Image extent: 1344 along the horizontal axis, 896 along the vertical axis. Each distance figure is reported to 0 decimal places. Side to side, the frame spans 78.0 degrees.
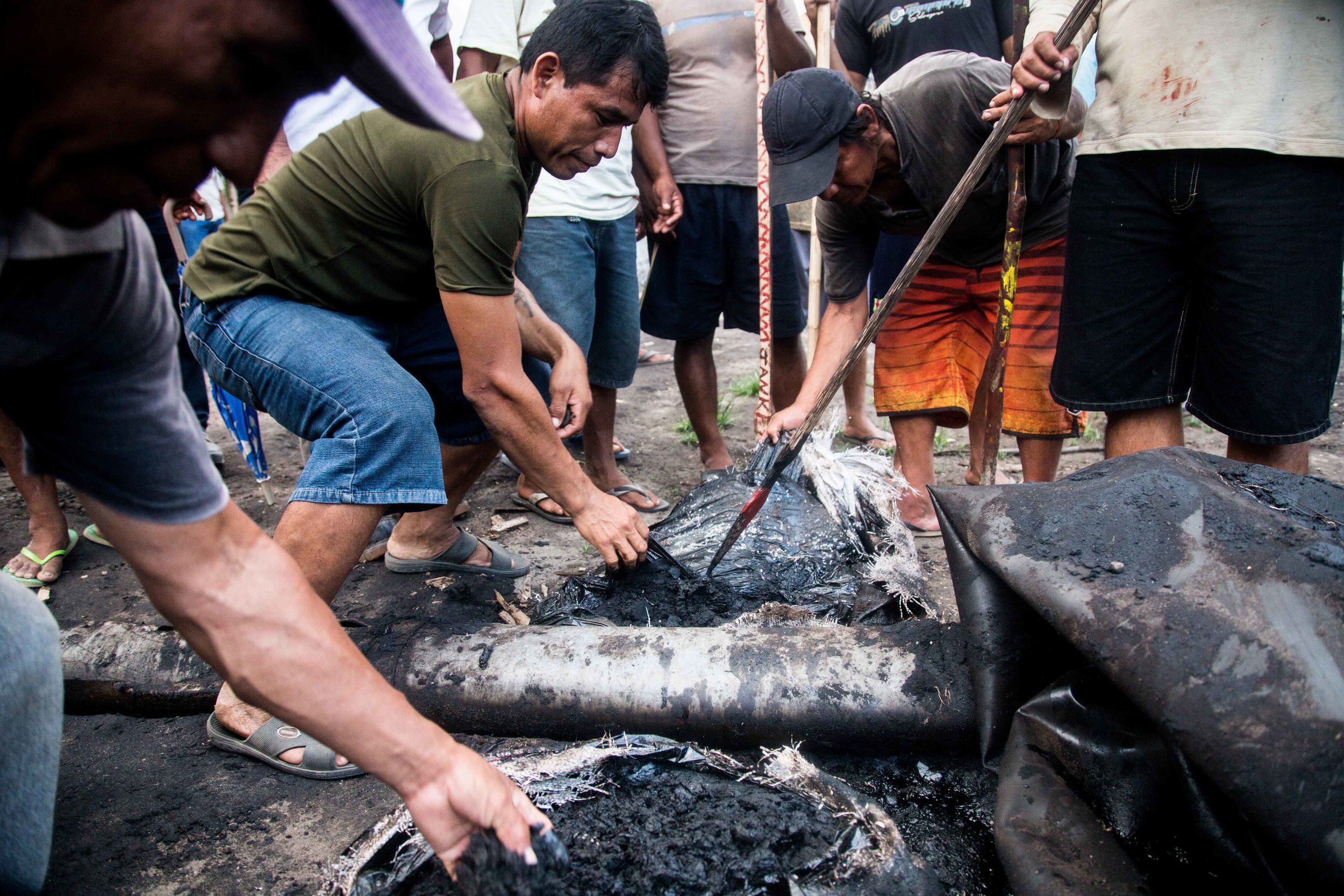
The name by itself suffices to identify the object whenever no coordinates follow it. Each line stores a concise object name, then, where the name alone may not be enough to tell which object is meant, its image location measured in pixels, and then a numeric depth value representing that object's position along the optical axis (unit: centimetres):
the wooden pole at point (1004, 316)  263
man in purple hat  73
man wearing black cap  259
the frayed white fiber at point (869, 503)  239
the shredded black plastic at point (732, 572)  235
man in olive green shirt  196
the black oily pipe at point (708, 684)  174
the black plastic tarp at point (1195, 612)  113
